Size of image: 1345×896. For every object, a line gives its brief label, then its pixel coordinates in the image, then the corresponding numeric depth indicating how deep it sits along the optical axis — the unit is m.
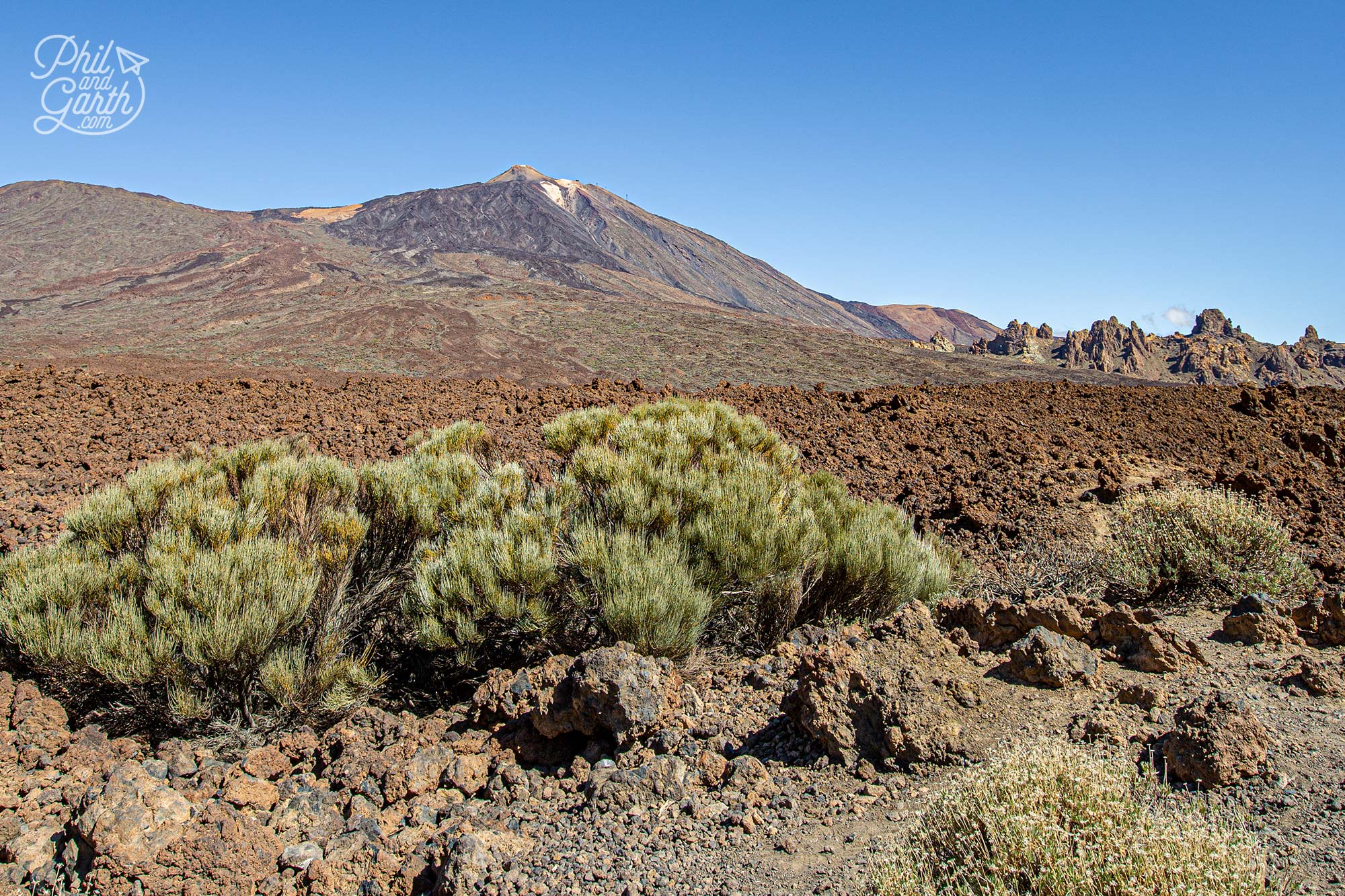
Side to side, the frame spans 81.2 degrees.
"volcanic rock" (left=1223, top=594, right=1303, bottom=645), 4.02
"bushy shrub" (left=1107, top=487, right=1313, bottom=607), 5.13
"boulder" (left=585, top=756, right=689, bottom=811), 2.99
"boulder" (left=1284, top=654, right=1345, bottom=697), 3.28
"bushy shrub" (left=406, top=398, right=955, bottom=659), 4.10
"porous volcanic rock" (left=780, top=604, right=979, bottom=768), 2.98
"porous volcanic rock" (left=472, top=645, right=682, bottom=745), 3.34
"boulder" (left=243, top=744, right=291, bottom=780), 3.42
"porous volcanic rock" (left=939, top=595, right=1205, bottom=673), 3.73
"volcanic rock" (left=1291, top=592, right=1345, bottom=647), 3.98
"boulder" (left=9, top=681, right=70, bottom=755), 3.45
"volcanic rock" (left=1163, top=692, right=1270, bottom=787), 2.57
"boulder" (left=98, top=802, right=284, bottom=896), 2.61
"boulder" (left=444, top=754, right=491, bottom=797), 3.30
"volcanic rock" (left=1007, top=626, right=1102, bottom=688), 3.47
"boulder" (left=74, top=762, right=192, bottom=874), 2.62
